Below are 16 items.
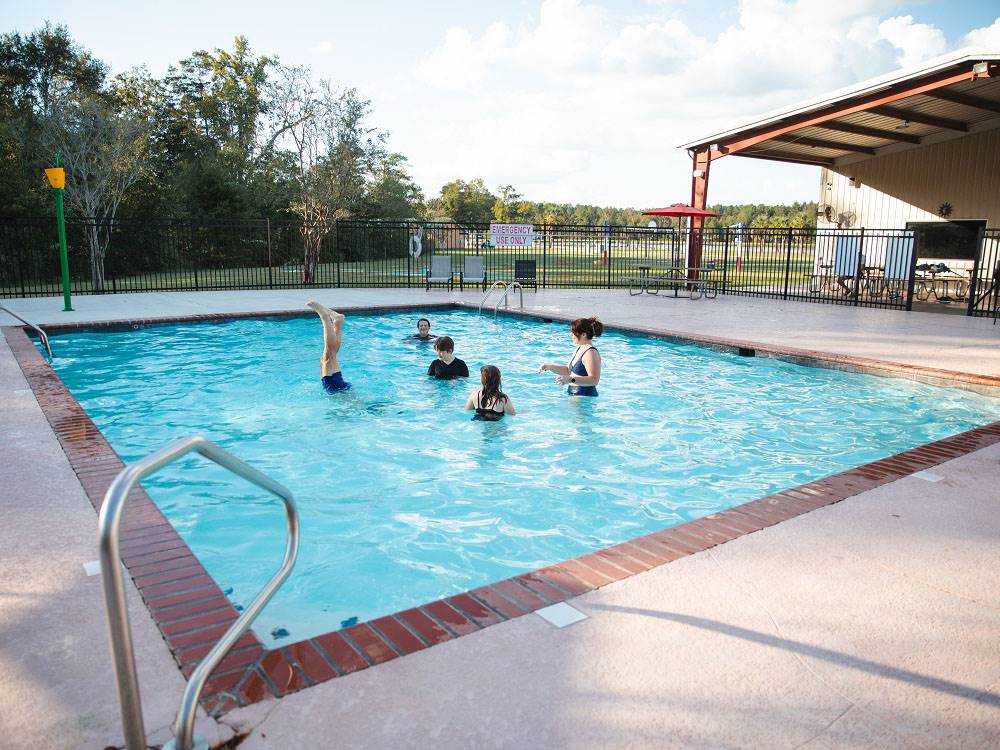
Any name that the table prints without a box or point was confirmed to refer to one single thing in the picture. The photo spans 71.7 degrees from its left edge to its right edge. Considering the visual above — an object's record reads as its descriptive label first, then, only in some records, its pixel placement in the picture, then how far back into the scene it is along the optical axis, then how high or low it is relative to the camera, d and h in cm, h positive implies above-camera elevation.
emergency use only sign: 1861 +108
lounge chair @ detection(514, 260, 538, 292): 1911 +6
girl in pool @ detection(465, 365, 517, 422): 668 -125
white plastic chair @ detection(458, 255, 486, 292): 1894 +5
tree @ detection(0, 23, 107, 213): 2539 +805
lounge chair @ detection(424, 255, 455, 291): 1883 +6
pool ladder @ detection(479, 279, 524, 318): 1430 -59
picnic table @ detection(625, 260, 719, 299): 1711 -19
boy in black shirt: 807 -111
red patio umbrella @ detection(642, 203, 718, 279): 1744 +168
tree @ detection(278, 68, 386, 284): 2502 +480
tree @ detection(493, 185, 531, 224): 7166 +751
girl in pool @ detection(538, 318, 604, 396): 702 -92
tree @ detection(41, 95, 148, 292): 2080 +369
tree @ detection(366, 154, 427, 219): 3864 +480
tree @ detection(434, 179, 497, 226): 6534 +698
